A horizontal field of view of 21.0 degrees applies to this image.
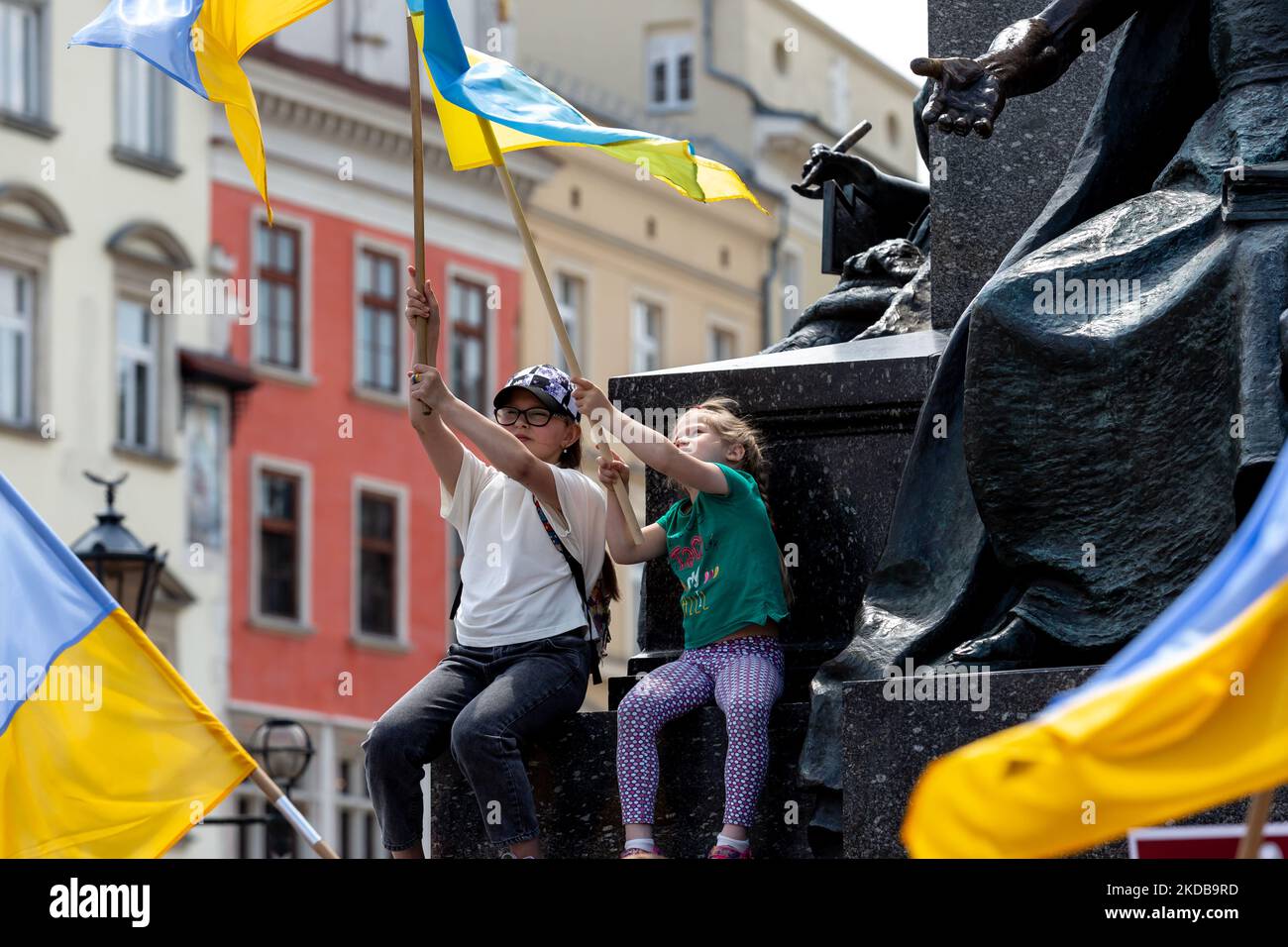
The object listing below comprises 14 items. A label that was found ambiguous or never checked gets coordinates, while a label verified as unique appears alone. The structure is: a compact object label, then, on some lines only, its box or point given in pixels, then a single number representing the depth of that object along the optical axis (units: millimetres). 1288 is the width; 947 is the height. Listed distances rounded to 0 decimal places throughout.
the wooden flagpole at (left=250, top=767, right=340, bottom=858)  6512
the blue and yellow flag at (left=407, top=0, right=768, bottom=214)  7410
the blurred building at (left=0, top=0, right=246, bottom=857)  33500
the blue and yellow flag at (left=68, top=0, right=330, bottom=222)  7676
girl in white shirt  7258
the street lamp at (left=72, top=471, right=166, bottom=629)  14625
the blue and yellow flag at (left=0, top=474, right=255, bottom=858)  6664
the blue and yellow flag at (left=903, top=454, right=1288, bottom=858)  4297
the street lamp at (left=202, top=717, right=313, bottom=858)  15766
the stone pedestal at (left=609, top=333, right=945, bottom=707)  7773
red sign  5961
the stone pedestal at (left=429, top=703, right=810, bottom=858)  7207
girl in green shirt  7133
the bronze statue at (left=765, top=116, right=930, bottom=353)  8617
